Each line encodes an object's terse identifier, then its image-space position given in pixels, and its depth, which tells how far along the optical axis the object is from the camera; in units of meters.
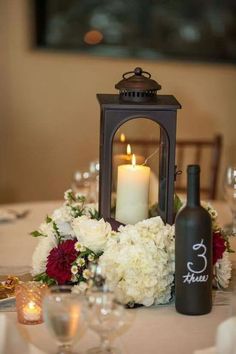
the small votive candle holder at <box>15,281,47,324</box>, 1.92
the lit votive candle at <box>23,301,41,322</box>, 1.92
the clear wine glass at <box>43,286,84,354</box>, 1.66
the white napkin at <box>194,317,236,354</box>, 1.72
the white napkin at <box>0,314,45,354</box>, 1.73
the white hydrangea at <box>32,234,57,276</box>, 2.12
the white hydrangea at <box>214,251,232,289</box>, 2.10
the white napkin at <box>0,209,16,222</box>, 2.86
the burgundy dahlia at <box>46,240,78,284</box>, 2.05
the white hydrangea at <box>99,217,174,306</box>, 1.97
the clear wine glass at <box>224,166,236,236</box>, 2.70
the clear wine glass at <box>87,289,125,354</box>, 1.69
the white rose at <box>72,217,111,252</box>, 2.03
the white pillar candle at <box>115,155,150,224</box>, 2.16
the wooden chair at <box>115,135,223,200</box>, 3.59
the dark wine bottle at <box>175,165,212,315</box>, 1.93
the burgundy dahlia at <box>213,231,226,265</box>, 2.07
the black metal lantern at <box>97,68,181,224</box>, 2.08
